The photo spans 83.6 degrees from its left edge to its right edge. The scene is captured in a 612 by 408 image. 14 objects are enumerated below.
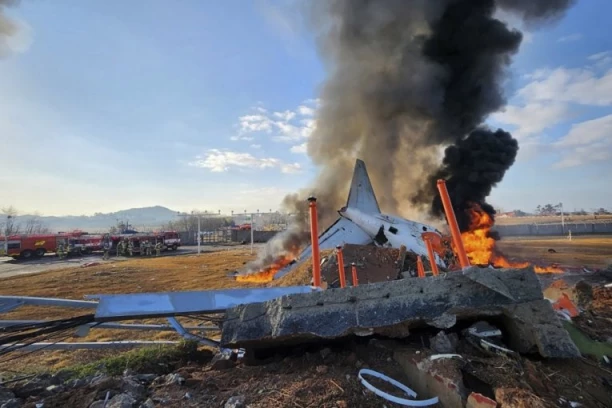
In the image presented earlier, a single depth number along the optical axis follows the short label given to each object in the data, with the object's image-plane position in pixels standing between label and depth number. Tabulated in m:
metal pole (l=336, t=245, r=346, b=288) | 5.58
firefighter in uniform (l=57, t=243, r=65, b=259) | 30.66
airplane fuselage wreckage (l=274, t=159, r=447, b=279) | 12.19
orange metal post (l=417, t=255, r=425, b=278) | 5.62
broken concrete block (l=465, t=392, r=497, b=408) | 2.03
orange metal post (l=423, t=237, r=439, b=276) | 4.85
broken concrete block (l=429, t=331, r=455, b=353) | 2.77
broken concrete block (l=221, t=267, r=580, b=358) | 2.81
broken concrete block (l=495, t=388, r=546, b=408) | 2.01
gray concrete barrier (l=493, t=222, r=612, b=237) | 35.97
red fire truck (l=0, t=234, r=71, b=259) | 30.17
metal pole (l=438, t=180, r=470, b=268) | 3.64
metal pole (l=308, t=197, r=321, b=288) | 4.11
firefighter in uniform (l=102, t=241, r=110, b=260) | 30.83
